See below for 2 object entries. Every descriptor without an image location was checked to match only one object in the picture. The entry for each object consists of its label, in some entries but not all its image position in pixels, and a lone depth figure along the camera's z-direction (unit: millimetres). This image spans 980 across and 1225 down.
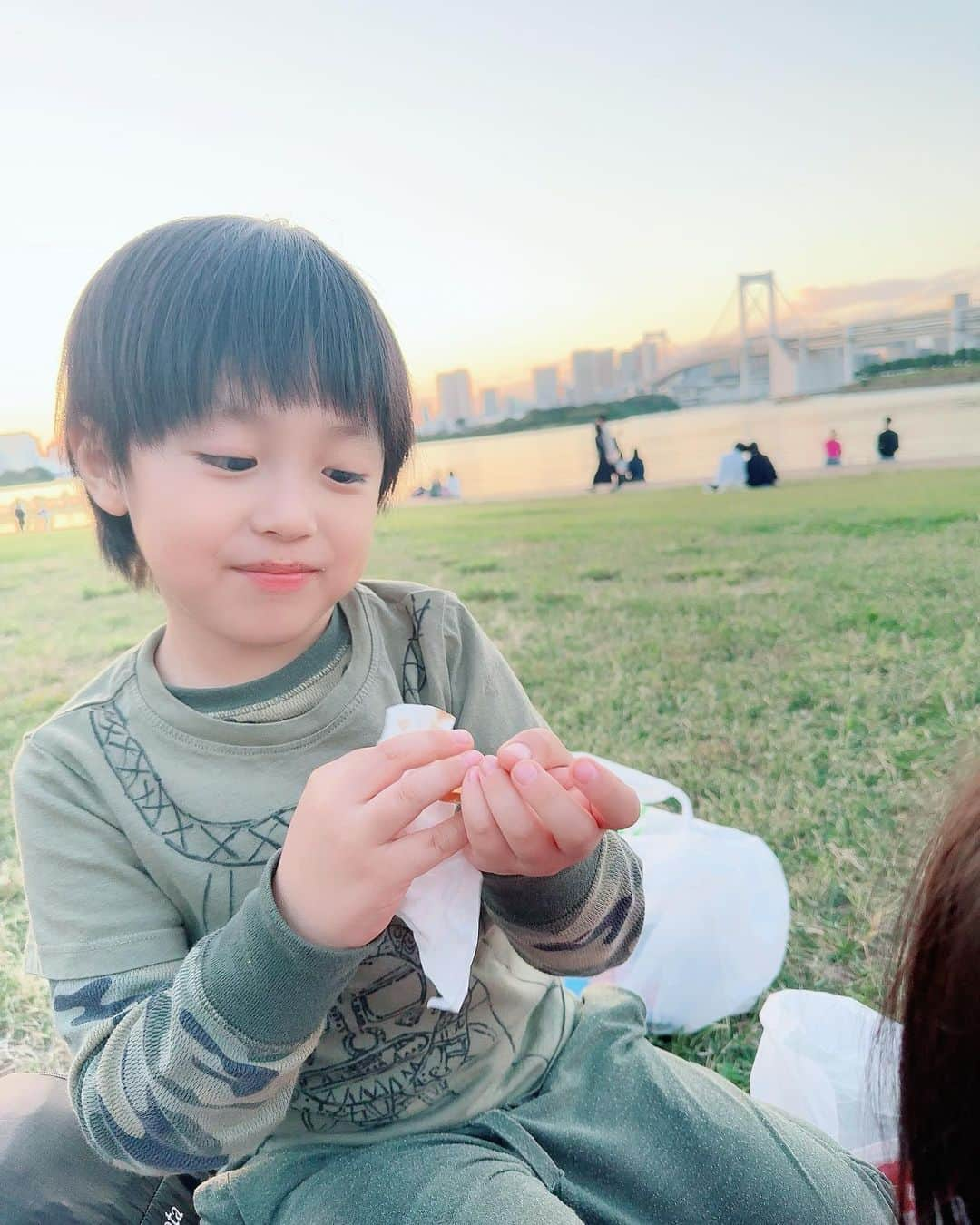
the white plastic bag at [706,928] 1370
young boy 679
